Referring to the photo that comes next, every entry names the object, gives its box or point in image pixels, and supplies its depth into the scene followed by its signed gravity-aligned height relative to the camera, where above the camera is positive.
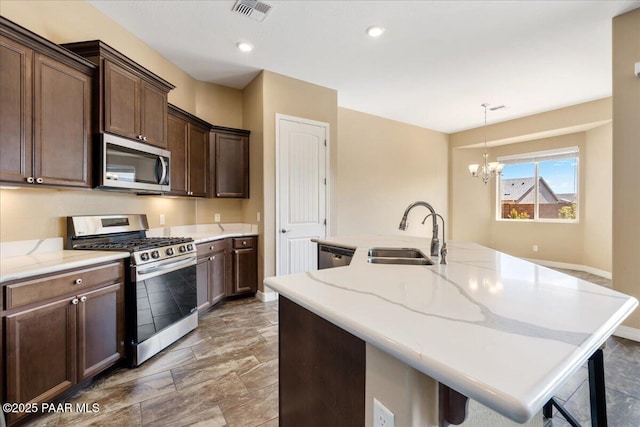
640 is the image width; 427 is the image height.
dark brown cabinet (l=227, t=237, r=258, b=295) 3.65 -0.68
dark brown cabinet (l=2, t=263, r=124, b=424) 1.53 -0.74
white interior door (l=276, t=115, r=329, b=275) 3.79 +0.30
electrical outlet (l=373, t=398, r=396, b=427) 0.73 -0.53
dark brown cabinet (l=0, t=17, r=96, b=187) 1.72 +0.67
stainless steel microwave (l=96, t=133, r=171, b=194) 2.26 +0.41
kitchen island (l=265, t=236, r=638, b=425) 0.55 -0.30
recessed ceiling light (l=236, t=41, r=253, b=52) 3.09 +1.81
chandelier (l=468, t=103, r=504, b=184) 4.94 +0.80
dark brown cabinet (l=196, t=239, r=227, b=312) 3.11 -0.69
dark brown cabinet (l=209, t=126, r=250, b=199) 3.79 +0.67
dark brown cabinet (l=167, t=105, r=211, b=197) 3.21 +0.72
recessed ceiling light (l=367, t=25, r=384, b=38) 2.83 +1.82
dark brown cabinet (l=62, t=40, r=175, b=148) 2.22 +1.00
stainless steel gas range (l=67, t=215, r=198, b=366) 2.17 -0.55
